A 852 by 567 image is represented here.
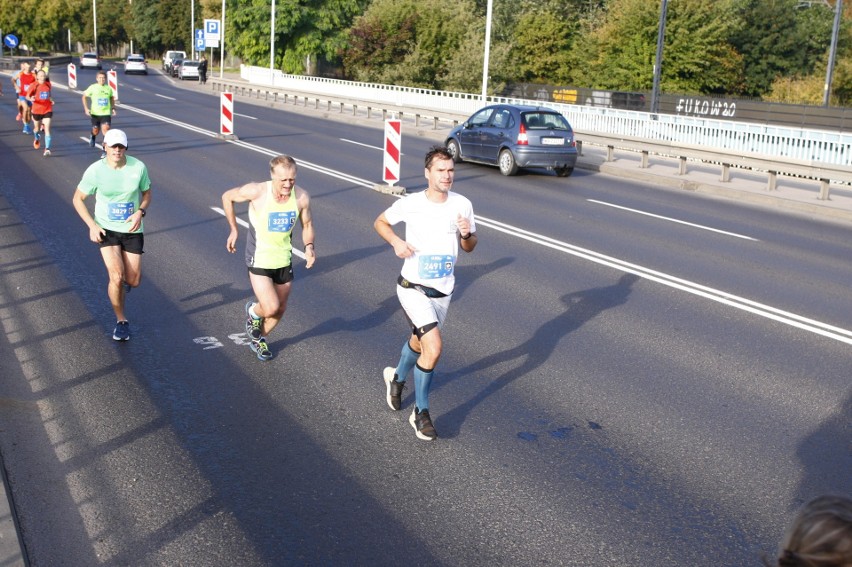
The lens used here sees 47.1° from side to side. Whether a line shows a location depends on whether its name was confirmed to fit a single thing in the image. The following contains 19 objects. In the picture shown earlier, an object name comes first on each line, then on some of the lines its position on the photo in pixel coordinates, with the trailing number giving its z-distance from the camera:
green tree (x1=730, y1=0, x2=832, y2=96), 61.59
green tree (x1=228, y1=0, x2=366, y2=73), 81.31
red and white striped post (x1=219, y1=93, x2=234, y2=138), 26.84
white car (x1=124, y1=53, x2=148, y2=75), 81.62
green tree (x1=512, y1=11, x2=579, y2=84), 64.44
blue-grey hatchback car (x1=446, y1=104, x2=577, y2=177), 21.88
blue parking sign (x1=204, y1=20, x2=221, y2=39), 75.69
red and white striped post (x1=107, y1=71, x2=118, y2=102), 34.72
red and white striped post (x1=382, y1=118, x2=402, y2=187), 17.44
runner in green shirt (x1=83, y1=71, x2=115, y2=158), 22.14
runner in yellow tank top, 7.39
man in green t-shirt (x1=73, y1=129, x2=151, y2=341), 7.98
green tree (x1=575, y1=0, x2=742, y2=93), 55.50
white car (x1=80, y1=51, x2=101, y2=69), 87.94
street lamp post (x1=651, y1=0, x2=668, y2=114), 33.31
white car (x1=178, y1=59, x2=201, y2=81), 74.94
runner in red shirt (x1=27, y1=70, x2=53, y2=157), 21.58
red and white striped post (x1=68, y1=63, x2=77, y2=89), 46.13
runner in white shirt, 6.06
